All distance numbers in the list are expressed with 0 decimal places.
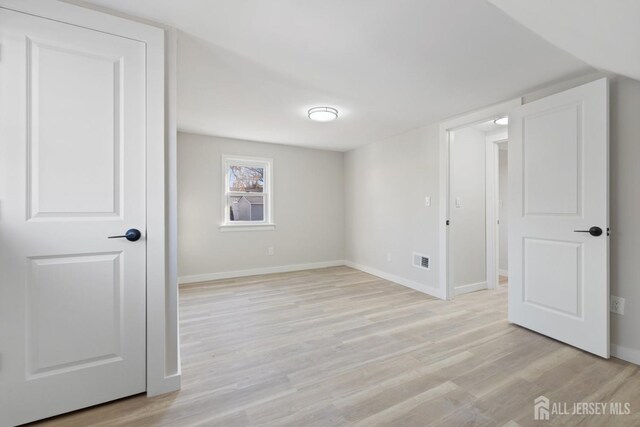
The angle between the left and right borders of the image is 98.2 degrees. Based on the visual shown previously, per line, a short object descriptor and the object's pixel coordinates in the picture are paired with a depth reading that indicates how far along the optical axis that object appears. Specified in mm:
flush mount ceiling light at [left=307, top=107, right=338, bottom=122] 3146
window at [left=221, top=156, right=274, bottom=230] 4570
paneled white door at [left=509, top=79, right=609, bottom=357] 2076
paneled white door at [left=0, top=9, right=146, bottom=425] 1375
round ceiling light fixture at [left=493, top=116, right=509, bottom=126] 3383
